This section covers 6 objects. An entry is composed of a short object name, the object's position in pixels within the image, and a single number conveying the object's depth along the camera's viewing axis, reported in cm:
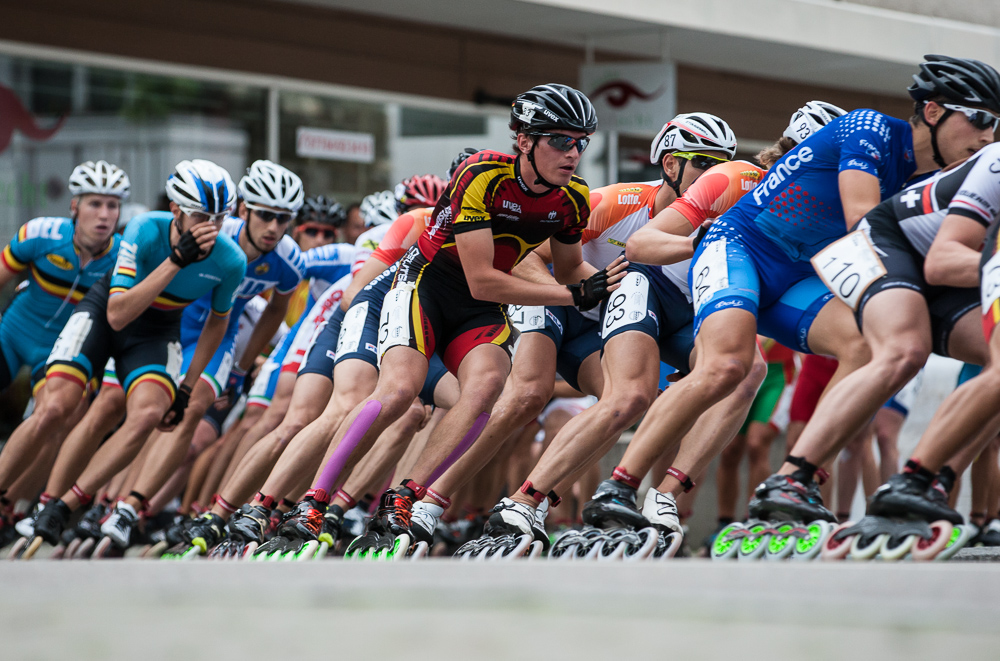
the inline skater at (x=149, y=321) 1514
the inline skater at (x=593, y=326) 1212
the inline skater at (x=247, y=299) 1619
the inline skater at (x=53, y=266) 1756
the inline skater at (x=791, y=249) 1030
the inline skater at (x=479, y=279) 1167
